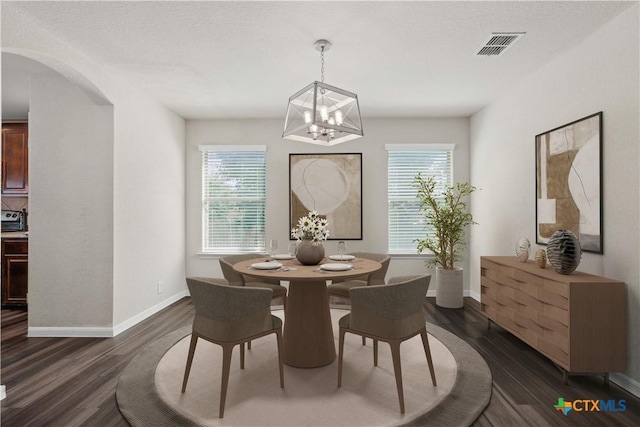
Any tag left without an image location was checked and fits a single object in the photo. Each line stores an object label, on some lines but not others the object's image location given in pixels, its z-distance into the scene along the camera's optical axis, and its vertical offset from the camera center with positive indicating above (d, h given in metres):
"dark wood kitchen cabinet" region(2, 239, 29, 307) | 4.27 -0.70
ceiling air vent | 2.73 +1.48
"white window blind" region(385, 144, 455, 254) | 5.09 +0.43
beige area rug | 2.03 -1.25
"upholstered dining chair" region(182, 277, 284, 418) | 2.13 -0.66
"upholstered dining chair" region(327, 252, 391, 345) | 3.19 -0.70
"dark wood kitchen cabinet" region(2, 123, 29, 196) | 4.61 +0.75
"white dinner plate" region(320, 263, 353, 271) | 2.52 -0.41
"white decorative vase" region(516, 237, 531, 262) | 3.28 -0.35
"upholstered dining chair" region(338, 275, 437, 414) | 2.17 -0.67
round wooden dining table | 2.68 -0.91
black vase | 2.58 -0.29
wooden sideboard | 2.37 -0.79
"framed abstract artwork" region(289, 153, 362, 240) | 5.04 +0.33
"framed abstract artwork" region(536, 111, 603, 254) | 2.67 +0.30
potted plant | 4.41 -0.27
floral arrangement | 2.79 -0.14
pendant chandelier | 2.43 +0.74
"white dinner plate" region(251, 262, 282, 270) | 2.62 -0.42
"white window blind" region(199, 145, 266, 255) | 5.20 +0.22
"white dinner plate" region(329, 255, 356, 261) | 3.14 -0.42
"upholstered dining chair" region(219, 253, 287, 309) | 3.22 -0.69
